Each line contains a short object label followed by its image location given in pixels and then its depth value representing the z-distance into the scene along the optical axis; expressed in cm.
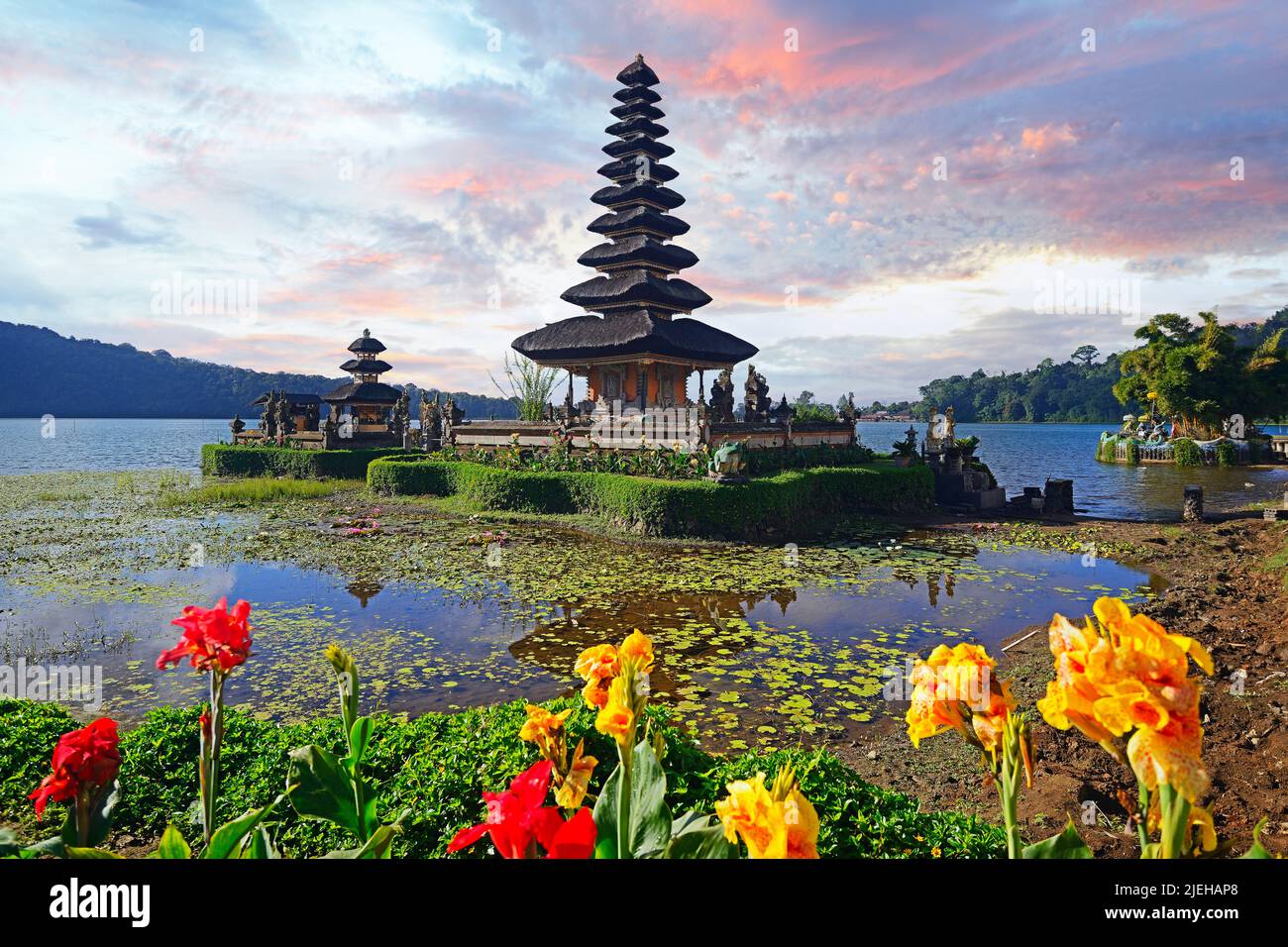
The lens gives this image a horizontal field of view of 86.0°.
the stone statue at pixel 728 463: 1653
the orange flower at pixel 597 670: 180
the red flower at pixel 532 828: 121
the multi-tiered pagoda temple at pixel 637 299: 2564
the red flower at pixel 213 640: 191
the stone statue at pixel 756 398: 2525
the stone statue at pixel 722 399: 2198
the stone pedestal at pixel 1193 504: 1983
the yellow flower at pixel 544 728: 174
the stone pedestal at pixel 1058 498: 2136
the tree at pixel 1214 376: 4669
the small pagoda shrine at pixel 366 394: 4122
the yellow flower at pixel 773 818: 109
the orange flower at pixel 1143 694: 100
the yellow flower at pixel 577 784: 168
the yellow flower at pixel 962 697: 146
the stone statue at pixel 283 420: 3534
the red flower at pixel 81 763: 167
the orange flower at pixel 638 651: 160
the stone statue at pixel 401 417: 3834
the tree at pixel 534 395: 3469
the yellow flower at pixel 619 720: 151
